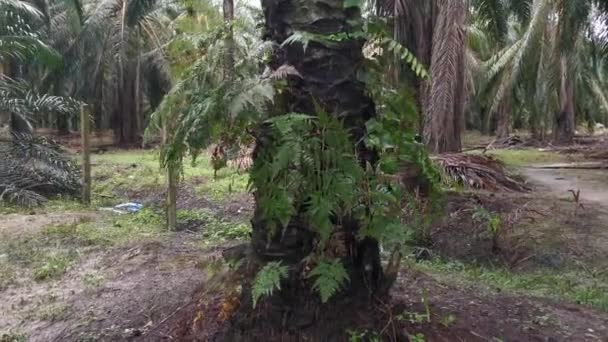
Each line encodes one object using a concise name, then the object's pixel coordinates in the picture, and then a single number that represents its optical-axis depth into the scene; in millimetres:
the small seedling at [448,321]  3828
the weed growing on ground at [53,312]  4749
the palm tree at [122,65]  22203
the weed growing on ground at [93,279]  5450
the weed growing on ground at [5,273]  5812
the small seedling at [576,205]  8289
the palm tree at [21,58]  12047
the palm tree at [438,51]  10406
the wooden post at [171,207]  7672
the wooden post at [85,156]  10164
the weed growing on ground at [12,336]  4484
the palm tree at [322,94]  3510
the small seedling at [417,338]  3574
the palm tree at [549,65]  14984
